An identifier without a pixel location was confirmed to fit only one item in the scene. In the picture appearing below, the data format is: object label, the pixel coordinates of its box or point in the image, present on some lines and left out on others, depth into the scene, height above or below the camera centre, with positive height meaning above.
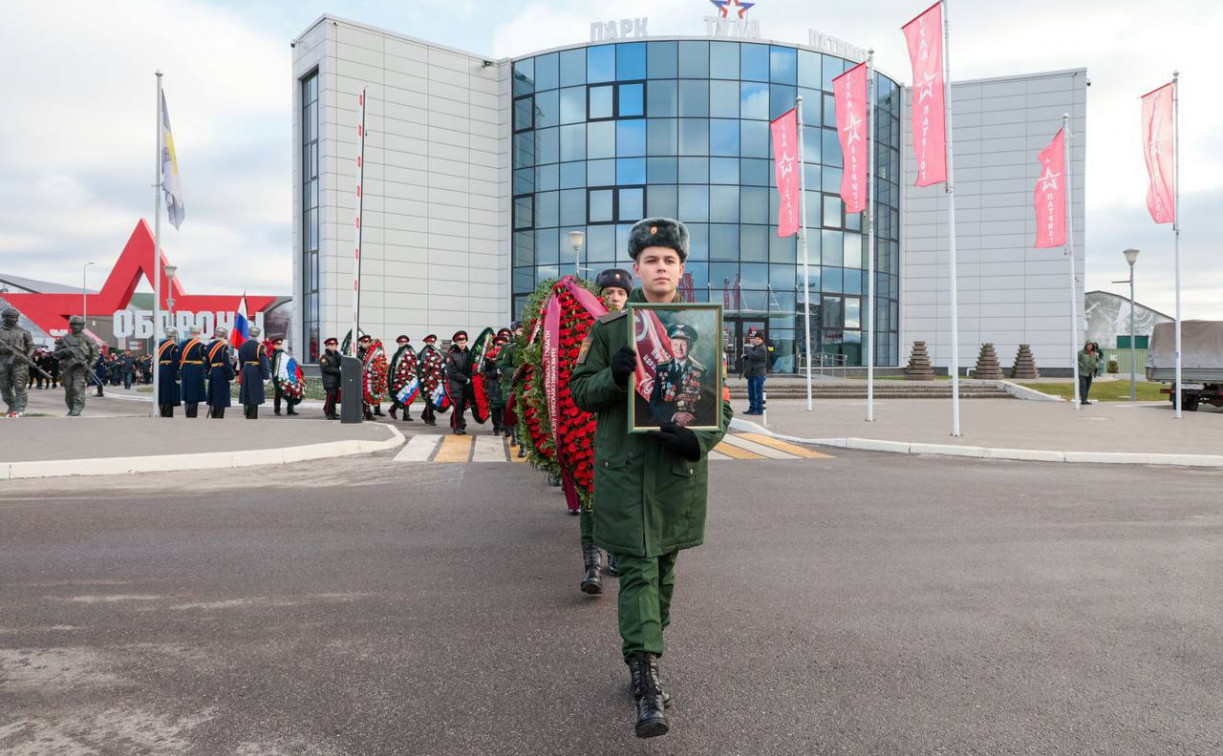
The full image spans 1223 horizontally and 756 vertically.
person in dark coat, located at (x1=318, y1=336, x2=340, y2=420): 17.47 -0.01
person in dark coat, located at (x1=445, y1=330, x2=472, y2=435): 13.83 -0.06
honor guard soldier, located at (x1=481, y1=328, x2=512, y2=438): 13.09 -0.18
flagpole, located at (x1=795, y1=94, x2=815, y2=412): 19.35 +4.67
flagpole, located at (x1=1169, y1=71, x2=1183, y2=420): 17.27 +4.84
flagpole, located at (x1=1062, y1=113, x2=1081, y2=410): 19.75 +2.19
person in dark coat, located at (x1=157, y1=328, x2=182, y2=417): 16.28 -0.05
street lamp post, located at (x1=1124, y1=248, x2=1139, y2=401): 27.08 +4.25
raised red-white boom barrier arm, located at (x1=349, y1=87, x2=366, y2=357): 14.54 +2.15
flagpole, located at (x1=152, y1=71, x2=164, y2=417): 16.08 +2.67
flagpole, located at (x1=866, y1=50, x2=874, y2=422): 16.16 +4.55
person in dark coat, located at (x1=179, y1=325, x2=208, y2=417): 15.77 +0.09
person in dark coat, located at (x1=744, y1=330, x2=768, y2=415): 17.53 +0.27
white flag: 17.36 +4.53
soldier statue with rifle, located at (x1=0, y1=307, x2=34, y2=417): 14.87 +0.22
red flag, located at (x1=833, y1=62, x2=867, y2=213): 17.34 +5.72
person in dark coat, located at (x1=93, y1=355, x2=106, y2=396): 36.72 +0.33
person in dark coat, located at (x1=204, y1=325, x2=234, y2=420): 15.50 +0.07
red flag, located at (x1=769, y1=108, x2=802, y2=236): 20.31 +5.67
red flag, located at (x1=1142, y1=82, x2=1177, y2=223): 17.42 +5.26
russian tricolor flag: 19.11 +1.20
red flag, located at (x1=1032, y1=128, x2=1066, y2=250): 20.84 +5.26
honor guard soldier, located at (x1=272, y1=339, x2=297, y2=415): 19.05 +0.07
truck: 19.58 +0.37
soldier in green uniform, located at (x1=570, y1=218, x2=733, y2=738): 2.94 -0.40
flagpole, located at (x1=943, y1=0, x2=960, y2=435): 13.68 +3.87
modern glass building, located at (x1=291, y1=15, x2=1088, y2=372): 34.94 +9.44
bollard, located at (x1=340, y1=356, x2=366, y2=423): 14.34 -0.29
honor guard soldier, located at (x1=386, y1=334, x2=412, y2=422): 16.88 +0.36
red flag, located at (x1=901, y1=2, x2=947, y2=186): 14.41 +5.46
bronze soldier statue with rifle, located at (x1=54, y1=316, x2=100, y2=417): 15.52 +0.31
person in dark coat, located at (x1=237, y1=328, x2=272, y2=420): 16.36 +0.03
